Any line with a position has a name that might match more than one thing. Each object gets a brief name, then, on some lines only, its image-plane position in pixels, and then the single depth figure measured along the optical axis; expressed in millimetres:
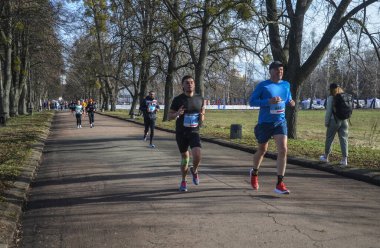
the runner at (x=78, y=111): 26192
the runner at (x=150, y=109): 15445
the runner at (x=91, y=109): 25714
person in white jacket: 10078
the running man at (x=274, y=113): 6941
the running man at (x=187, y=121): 7230
